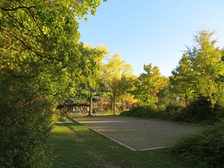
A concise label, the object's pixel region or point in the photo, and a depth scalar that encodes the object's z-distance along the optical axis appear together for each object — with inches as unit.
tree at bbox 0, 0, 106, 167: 119.6
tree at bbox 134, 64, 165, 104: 1160.2
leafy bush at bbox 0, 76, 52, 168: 112.7
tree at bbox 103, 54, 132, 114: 1379.7
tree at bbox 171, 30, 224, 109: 611.2
